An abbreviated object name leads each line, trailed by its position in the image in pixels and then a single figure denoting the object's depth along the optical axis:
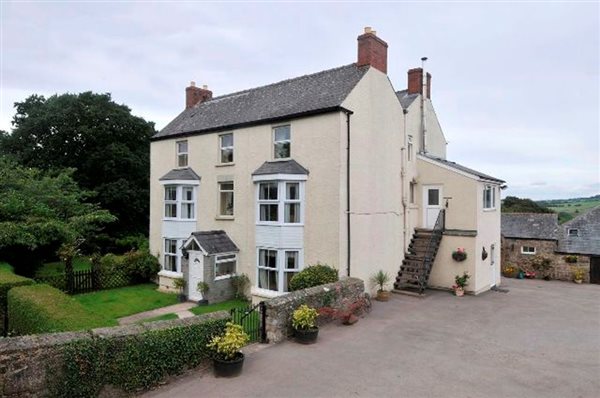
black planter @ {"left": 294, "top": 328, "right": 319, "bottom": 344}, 10.66
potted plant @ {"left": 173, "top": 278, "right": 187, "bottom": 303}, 18.70
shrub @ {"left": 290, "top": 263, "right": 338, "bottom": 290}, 14.41
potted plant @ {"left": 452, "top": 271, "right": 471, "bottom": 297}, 17.88
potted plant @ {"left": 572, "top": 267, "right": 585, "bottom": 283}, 24.48
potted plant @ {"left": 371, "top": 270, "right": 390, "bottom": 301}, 16.61
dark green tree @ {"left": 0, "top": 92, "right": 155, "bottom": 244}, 31.83
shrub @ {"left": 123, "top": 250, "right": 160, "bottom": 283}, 22.12
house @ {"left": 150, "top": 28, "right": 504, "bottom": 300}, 15.98
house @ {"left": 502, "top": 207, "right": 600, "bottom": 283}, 24.97
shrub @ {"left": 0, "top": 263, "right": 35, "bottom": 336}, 12.81
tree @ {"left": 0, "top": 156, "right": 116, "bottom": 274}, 16.77
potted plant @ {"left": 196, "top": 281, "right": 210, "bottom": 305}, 17.39
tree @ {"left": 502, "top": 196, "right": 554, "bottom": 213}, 62.10
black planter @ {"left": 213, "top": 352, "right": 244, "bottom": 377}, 8.48
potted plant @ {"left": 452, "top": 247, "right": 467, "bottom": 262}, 18.31
